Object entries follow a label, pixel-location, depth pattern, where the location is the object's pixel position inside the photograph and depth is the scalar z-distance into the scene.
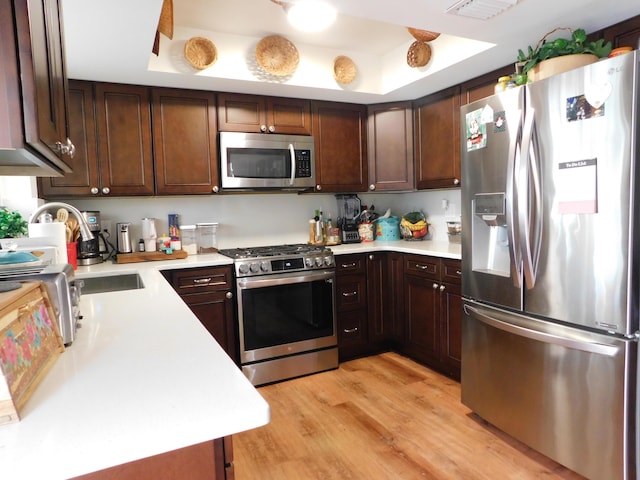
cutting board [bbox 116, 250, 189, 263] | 2.86
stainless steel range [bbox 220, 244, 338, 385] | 2.85
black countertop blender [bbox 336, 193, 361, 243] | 3.69
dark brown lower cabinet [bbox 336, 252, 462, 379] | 2.85
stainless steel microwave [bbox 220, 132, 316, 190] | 3.04
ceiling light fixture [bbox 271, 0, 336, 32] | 2.11
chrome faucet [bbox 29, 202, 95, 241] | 1.35
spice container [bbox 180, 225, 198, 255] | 3.17
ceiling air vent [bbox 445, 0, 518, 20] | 1.80
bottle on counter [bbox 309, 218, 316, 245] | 3.60
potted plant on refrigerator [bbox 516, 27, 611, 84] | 1.89
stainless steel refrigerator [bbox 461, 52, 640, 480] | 1.56
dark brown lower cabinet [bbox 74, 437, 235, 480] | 0.69
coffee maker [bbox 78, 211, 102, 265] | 2.78
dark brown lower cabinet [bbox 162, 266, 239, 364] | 2.71
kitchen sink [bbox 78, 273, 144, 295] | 2.50
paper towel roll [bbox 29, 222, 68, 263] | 1.52
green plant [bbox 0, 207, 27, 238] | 1.90
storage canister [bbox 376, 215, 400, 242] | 3.70
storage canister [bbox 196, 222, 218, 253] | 3.29
